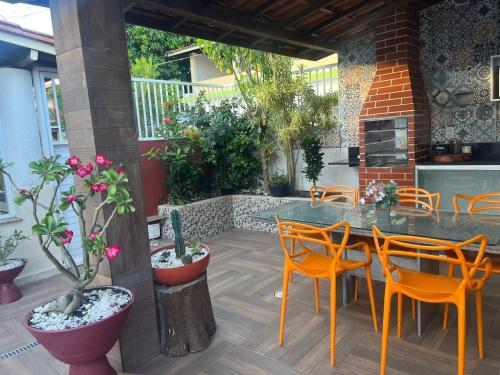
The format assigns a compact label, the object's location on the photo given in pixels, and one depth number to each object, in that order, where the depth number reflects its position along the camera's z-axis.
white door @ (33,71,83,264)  4.08
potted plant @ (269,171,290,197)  5.41
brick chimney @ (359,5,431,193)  4.00
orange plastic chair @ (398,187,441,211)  2.85
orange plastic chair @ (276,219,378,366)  2.19
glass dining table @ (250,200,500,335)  2.11
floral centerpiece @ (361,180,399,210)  2.63
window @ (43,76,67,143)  4.26
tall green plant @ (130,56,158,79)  8.97
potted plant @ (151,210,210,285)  2.45
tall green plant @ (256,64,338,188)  5.14
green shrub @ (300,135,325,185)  4.93
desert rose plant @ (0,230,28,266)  3.64
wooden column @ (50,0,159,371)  2.08
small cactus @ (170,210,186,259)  2.59
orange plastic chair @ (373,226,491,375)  1.77
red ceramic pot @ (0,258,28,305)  3.51
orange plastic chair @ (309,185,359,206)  3.31
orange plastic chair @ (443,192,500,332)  2.31
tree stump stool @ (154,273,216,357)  2.42
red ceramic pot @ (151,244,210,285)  2.43
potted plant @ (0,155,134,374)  1.78
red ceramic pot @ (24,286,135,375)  1.75
